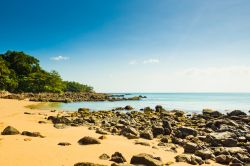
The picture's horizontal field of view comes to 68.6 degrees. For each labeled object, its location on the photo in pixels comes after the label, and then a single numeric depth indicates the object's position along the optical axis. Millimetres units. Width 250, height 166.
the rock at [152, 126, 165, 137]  13536
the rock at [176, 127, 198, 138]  12841
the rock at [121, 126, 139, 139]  11844
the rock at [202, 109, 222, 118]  24409
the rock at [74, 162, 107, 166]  6111
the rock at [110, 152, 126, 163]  7191
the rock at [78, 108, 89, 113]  27165
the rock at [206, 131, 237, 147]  10737
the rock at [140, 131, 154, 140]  12076
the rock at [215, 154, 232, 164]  8321
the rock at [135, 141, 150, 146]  10396
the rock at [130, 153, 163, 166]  6728
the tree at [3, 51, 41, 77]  66383
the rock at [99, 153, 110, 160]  7476
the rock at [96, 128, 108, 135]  12465
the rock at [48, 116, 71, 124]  16014
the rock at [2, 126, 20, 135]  10237
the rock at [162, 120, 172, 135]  13814
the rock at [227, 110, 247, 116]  23457
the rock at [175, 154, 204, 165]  7886
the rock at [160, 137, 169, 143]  11491
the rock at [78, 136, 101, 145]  9457
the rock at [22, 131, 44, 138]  10268
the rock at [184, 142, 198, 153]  9335
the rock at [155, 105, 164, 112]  30505
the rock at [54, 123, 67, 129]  13643
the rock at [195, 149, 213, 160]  8624
